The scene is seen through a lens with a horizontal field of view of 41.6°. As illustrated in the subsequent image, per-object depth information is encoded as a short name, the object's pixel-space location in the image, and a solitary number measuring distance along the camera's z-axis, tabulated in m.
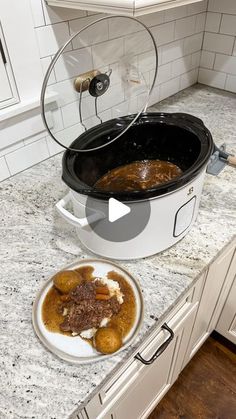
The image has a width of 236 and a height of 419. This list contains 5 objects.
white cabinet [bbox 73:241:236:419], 0.67
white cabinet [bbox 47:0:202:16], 0.64
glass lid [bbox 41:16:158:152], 0.69
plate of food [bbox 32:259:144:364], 0.54
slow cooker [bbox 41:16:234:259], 0.61
